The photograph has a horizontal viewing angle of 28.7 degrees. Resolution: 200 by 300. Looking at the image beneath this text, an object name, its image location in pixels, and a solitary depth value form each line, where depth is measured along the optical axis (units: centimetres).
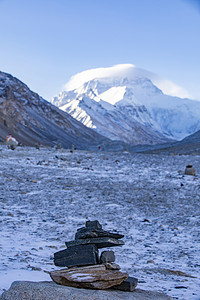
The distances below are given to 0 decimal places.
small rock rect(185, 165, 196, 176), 2139
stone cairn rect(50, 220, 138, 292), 518
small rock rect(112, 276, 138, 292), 539
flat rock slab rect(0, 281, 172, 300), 455
